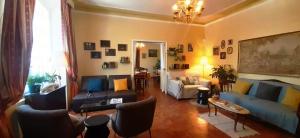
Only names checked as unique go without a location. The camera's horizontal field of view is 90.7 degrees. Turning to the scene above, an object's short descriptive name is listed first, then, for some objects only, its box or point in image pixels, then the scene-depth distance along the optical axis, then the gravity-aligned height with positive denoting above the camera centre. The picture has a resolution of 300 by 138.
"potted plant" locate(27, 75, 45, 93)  2.41 -0.33
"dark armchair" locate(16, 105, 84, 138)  1.75 -0.71
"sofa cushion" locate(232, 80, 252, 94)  3.96 -0.71
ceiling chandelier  2.81 +1.05
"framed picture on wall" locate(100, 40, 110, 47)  4.98 +0.66
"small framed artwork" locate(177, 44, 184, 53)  5.98 +0.55
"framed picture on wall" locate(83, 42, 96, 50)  4.80 +0.57
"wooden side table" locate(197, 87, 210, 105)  4.46 -1.04
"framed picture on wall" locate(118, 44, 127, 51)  5.20 +0.54
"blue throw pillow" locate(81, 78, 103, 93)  4.34 -0.66
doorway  9.81 +0.28
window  3.02 +0.52
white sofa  4.93 -0.86
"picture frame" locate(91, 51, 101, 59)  4.92 +0.26
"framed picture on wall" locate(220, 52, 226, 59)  5.39 +0.21
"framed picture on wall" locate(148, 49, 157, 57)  10.25 +0.62
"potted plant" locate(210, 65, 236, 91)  4.88 -0.47
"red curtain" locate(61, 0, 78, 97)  3.52 +0.41
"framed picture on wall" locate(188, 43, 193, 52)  6.18 +0.60
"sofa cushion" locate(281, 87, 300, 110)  2.81 -0.74
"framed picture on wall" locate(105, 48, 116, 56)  5.07 +0.36
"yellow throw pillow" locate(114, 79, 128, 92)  4.46 -0.68
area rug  2.71 -1.32
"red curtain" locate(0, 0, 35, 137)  1.50 +0.14
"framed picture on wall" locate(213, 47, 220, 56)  5.69 +0.39
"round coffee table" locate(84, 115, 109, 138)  2.11 -0.94
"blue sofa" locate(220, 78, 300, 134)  2.54 -0.94
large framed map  3.35 +0.13
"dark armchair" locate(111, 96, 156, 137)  2.08 -0.81
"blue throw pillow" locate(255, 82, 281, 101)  3.27 -0.72
